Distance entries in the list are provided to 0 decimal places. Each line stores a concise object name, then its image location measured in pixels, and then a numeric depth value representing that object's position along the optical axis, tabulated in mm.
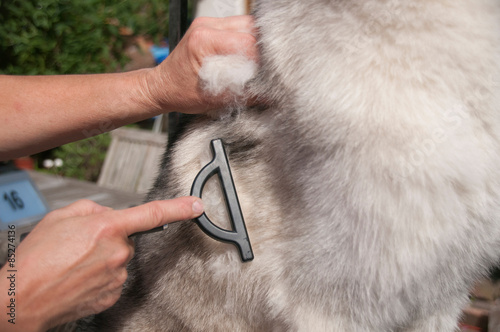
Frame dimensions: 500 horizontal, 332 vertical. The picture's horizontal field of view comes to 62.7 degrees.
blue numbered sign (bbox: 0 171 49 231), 1613
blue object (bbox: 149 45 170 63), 2791
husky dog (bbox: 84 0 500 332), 537
